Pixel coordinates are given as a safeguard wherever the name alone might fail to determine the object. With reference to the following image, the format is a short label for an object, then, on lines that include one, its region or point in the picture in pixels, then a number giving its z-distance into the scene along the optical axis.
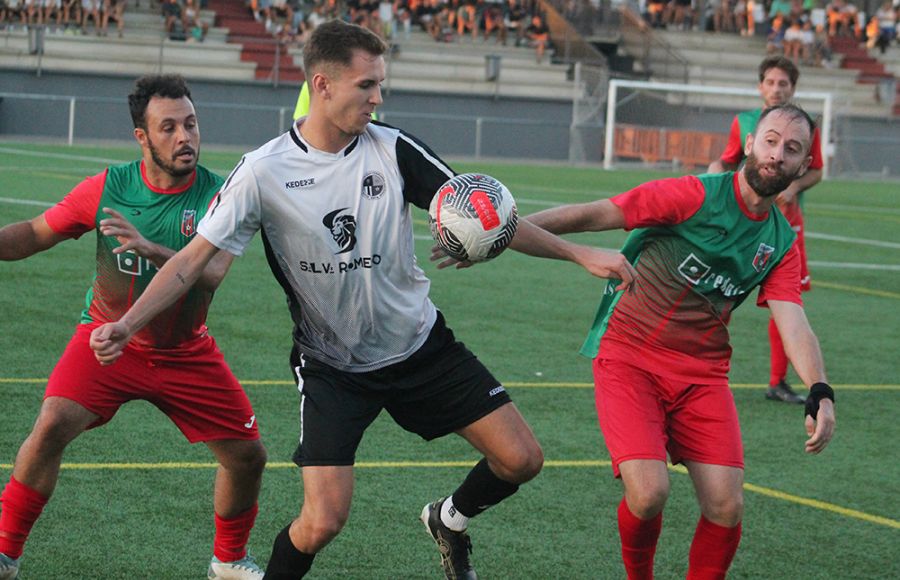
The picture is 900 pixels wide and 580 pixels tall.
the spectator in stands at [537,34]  42.18
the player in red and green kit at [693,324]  5.49
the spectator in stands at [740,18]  46.25
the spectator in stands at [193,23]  37.38
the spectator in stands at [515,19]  42.78
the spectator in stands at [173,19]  37.12
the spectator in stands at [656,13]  45.34
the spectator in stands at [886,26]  46.59
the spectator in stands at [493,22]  42.28
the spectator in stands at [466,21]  42.03
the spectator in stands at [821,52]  44.59
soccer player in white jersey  5.15
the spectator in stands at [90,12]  36.66
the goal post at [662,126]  35.50
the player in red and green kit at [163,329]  5.69
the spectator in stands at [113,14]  36.72
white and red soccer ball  5.03
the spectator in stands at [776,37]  44.61
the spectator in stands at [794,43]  44.38
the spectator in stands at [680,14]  45.38
